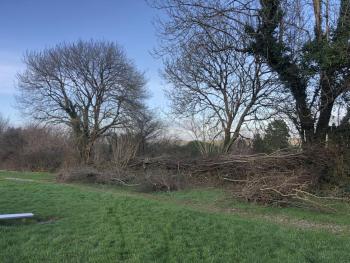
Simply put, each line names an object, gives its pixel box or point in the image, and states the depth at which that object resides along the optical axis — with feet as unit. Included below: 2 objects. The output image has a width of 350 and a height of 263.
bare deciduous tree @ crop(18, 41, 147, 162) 127.65
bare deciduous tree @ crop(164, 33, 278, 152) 77.71
